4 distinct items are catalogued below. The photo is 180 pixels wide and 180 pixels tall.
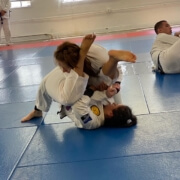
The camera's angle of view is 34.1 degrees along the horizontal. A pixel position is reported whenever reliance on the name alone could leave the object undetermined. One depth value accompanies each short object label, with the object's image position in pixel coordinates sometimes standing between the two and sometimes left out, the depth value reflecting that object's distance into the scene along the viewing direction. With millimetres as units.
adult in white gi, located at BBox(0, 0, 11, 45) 9828
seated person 4609
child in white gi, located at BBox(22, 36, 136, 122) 2703
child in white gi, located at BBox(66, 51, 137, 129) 2951
